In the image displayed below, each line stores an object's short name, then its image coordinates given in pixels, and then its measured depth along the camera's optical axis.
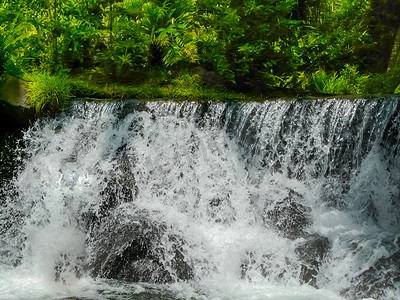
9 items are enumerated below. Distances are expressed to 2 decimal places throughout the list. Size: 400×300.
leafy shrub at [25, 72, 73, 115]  7.68
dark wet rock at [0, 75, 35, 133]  7.62
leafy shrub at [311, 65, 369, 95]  8.41
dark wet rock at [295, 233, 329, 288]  4.96
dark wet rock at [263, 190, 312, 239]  5.69
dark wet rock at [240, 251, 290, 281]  5.09
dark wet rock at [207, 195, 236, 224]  6.06
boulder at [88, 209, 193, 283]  5.37
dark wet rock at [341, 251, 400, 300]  4.59
